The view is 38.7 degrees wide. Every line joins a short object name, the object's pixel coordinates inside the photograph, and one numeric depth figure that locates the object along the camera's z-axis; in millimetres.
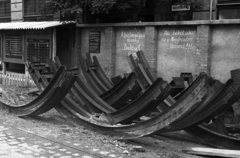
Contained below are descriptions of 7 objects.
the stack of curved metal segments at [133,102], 4992
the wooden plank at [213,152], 4867
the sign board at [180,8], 12528
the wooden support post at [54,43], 13312
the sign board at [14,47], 15266
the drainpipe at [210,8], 12148
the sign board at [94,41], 12195
